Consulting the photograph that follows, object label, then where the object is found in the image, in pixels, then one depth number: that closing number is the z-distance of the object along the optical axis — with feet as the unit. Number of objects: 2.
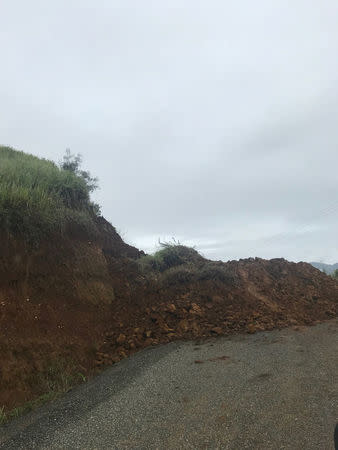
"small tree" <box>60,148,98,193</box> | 34.14
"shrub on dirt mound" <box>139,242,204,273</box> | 28.32
